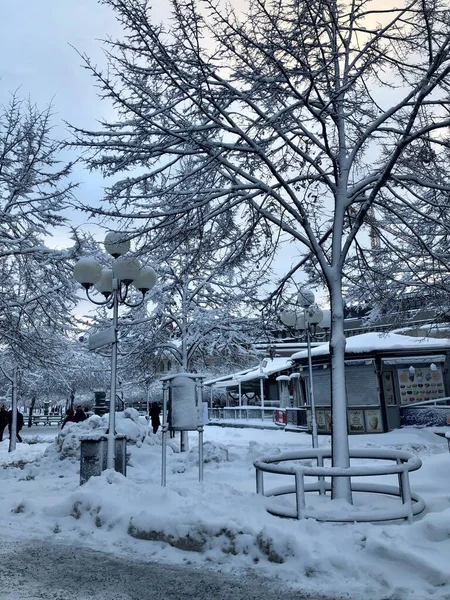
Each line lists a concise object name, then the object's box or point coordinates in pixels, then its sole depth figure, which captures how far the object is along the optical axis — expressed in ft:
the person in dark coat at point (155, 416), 78.38
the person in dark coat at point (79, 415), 72.16
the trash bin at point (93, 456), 28.37
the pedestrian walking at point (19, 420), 69.77
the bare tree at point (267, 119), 21.25
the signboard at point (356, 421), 66.85
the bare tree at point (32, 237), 39.19
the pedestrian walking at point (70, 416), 70.08
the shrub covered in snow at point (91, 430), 43.62
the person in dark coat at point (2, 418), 69.00
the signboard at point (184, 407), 25.61
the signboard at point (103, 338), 27.48
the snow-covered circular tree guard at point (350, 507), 17.65
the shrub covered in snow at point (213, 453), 42.78
